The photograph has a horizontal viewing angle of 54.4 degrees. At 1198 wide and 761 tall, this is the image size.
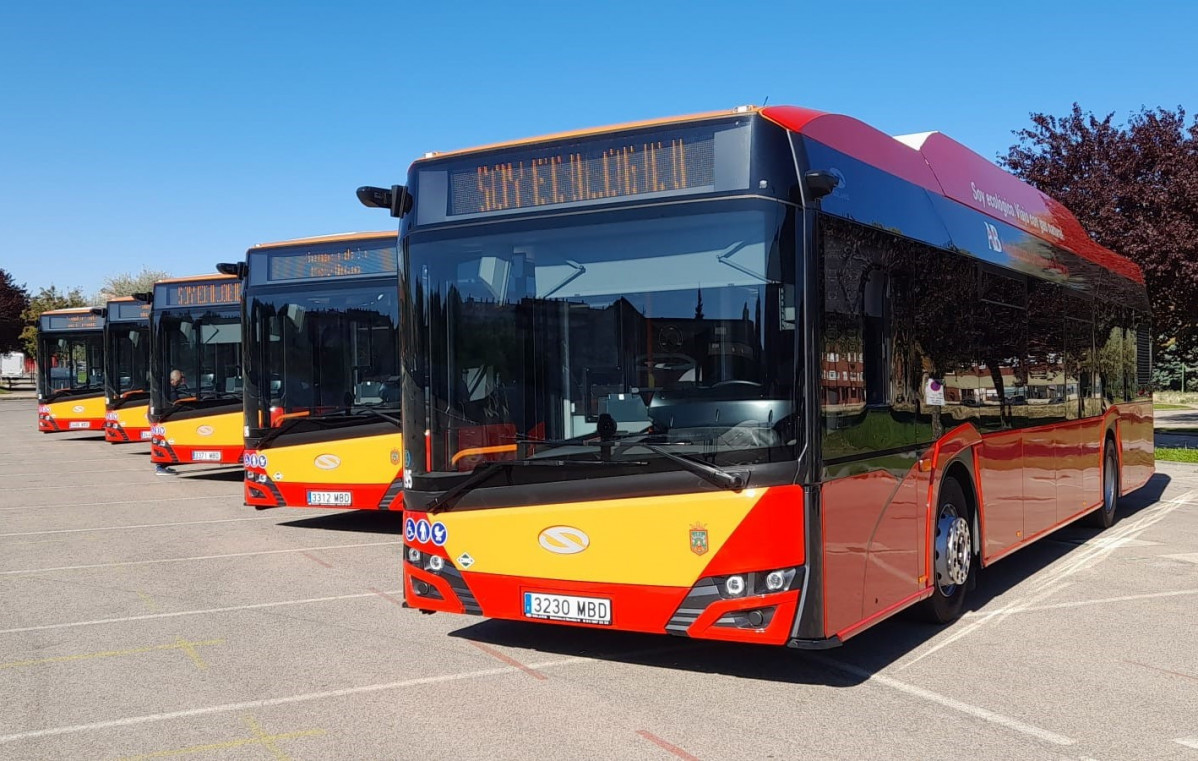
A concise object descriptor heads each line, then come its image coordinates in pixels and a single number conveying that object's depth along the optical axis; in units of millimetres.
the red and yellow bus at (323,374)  12031
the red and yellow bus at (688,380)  5625
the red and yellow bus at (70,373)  27375
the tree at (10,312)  74375
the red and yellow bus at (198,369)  17328
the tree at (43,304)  77688
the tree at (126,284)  97000
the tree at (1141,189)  23094
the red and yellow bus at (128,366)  23672
